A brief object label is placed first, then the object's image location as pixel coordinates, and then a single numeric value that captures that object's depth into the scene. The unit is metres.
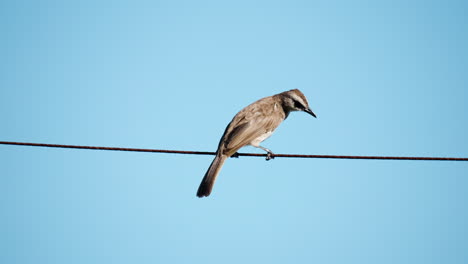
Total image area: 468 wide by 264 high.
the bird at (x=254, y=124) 15.16
